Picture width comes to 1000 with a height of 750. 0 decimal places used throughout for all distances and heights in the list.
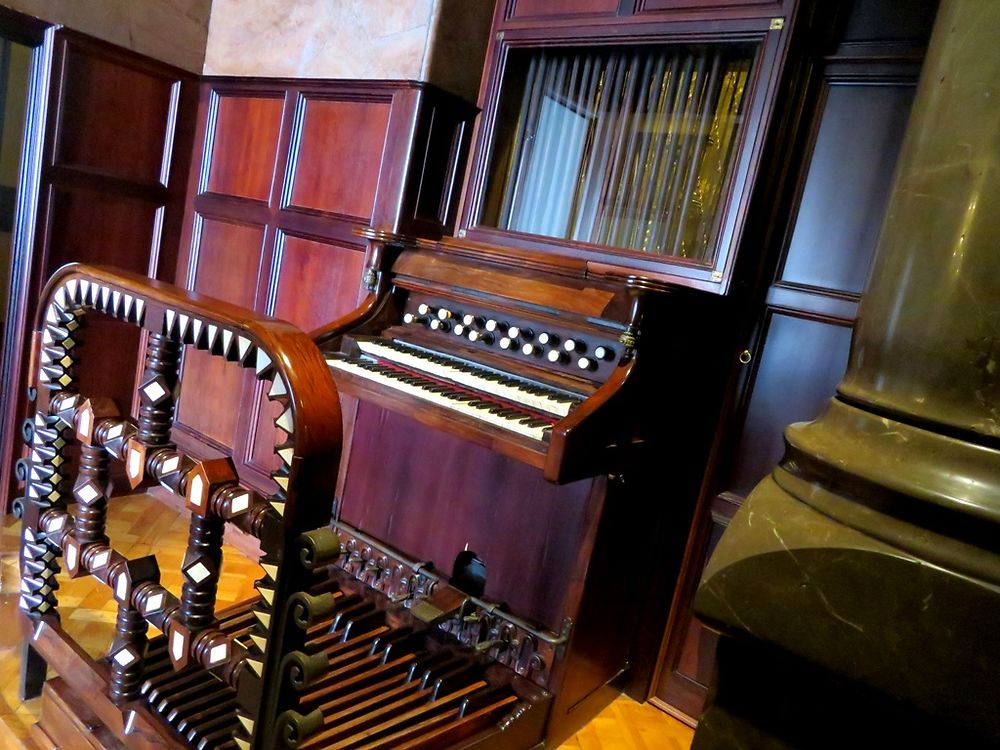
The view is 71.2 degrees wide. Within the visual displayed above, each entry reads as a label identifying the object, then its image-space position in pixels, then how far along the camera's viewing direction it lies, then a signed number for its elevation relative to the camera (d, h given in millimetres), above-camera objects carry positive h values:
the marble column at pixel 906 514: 685 -182
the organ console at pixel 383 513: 1094 -673
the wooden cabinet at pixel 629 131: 2021 +486
